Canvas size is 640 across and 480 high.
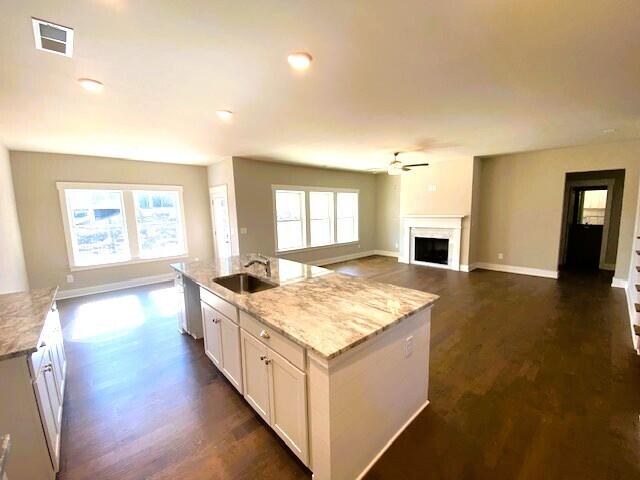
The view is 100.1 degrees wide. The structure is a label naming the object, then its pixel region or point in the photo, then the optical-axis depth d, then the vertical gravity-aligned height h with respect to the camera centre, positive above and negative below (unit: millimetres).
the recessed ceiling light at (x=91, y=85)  2135 +1047
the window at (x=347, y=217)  7809 -314
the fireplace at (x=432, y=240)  6316 -931
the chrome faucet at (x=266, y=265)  2737 -581
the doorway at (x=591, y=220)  5945 -488
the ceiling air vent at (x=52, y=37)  1509 +1044
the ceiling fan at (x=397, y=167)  5137 +722
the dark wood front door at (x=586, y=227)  6344 -643
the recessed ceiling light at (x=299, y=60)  1844 +1038
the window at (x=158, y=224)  5650 -281
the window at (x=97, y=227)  4961 -271
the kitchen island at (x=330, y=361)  1351 -911
